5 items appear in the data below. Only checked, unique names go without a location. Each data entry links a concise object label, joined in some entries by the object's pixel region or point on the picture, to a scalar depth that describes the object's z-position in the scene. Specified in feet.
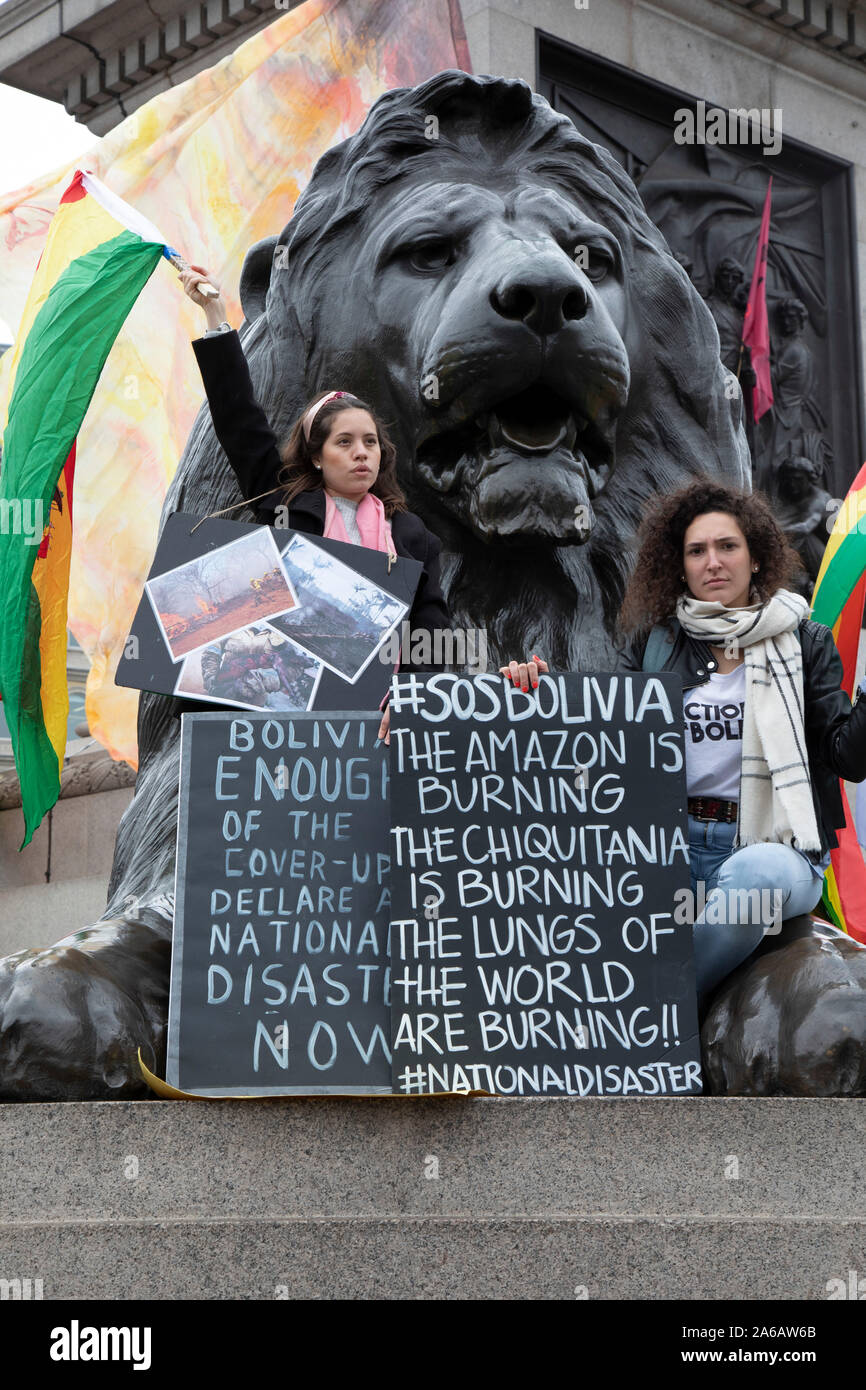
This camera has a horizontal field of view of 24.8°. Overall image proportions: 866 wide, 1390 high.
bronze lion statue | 14.80
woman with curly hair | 13.08
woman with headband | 14.89
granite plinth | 10.68
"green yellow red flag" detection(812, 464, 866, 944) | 21.30
